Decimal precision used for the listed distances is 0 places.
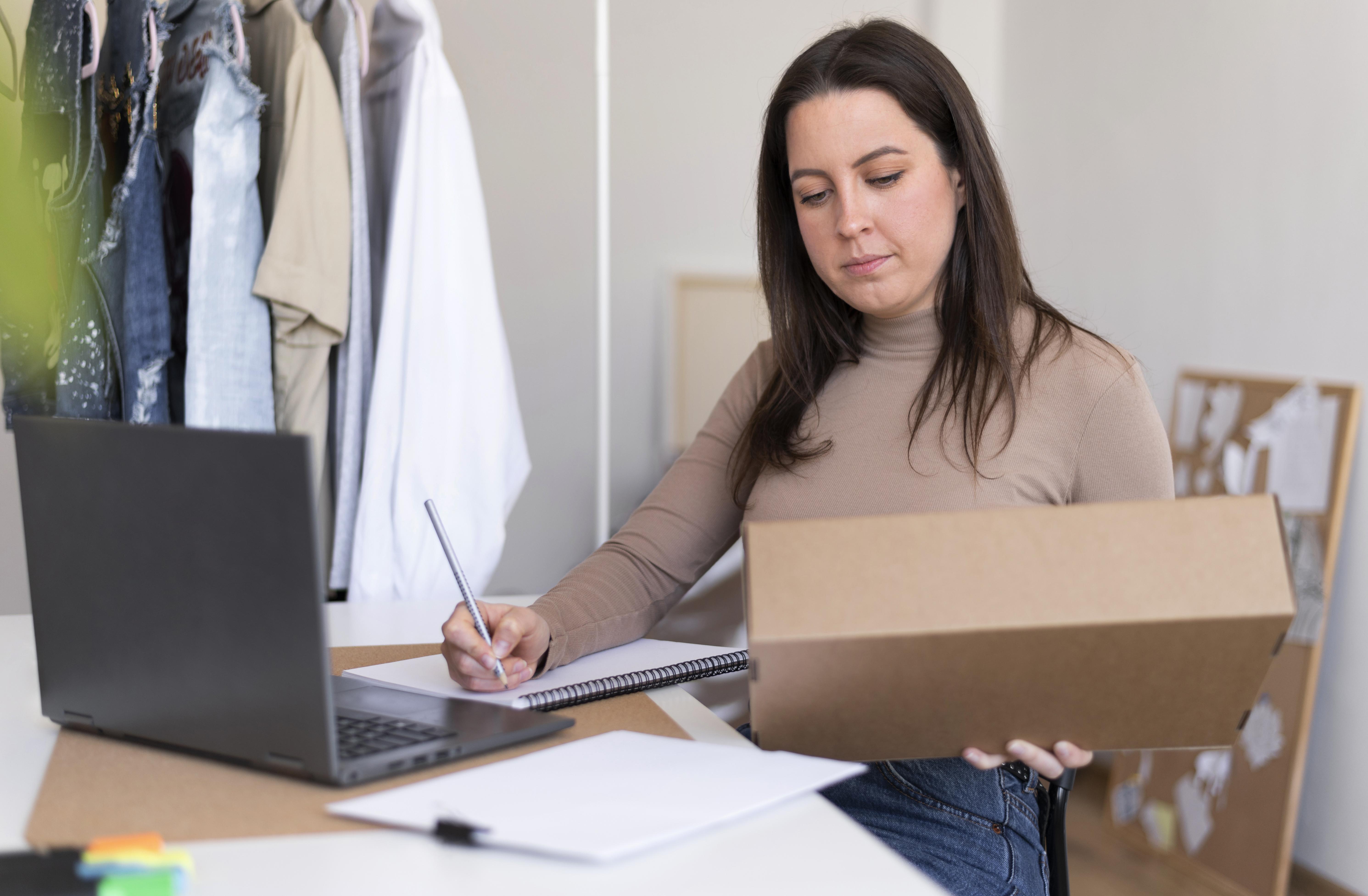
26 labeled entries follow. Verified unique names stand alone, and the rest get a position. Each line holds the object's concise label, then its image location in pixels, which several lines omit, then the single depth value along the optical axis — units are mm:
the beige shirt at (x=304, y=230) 1529
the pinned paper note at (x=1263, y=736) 2203
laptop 642
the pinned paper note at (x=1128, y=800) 2543
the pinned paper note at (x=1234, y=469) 2377
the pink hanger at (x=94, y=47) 1473
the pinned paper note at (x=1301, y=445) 2174
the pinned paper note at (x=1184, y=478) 2564
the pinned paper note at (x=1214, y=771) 2295
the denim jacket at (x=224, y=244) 1497
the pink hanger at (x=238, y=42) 1504
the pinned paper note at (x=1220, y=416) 2412
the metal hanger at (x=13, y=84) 1725
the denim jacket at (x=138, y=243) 1480
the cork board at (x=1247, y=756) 2139
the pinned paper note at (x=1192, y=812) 2328
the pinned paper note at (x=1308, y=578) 2137
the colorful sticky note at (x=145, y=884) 523
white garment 1610
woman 1026
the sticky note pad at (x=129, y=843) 551
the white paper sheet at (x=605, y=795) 598
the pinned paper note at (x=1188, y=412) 2541
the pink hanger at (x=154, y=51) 1465
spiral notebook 910
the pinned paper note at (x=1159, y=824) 2436
